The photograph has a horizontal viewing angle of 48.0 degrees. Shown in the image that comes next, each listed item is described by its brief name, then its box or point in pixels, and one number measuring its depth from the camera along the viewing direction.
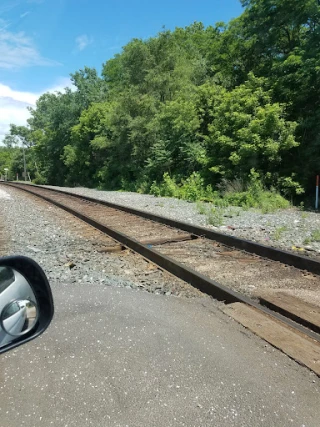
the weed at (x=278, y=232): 7.80
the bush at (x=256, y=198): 12.96
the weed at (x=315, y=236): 7.63
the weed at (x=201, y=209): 12.07
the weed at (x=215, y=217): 9.79
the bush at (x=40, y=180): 58.03
